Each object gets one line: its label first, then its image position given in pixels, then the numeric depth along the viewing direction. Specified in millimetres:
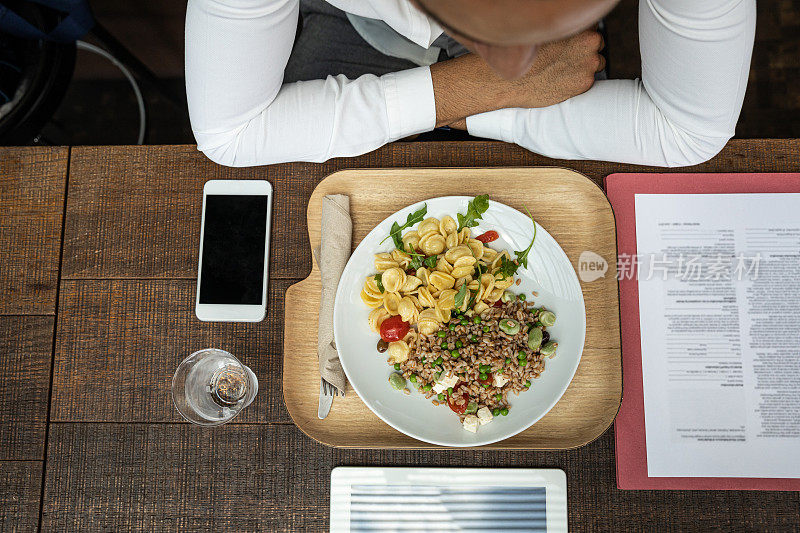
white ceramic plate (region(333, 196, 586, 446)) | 789
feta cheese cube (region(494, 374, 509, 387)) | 781
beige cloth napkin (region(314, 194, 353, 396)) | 820
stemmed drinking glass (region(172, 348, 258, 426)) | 827
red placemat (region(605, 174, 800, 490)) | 813
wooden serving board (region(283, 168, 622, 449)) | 821
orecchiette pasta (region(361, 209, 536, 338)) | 779
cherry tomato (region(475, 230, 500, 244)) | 825
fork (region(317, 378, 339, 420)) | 817
